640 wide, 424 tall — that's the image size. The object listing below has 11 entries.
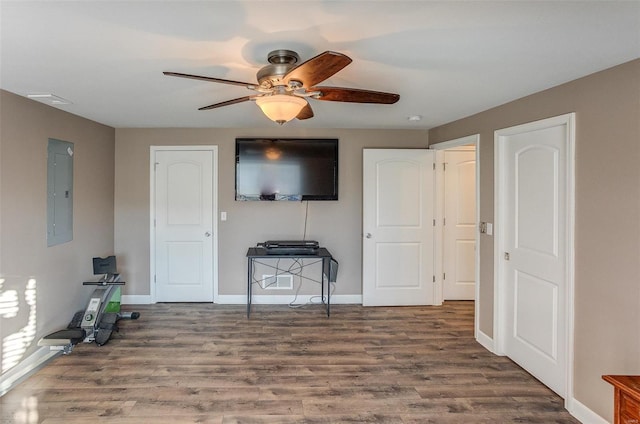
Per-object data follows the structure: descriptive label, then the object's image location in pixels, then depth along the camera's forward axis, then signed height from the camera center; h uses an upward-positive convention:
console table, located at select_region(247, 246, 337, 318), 4.04 -0.57
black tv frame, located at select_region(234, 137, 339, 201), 4.34 +0.55
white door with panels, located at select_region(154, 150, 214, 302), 4.53 -0.21
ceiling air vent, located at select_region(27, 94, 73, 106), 2.86 +0.94
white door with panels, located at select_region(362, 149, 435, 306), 4.46 -0.18
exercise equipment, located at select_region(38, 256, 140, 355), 3.15 -1.08
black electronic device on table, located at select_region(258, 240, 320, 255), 4.10 -0.43
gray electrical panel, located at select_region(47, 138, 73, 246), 3.23 +0.17
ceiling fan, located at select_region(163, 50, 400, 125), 1.68 +0.66
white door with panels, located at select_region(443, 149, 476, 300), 4.72 -0.20
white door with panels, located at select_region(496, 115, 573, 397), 2.57 -0.27
